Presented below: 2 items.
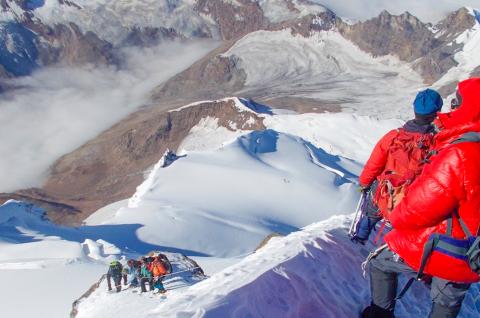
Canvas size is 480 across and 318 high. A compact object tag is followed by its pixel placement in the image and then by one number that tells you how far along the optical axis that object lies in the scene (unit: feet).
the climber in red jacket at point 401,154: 15.97
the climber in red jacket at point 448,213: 11.27
